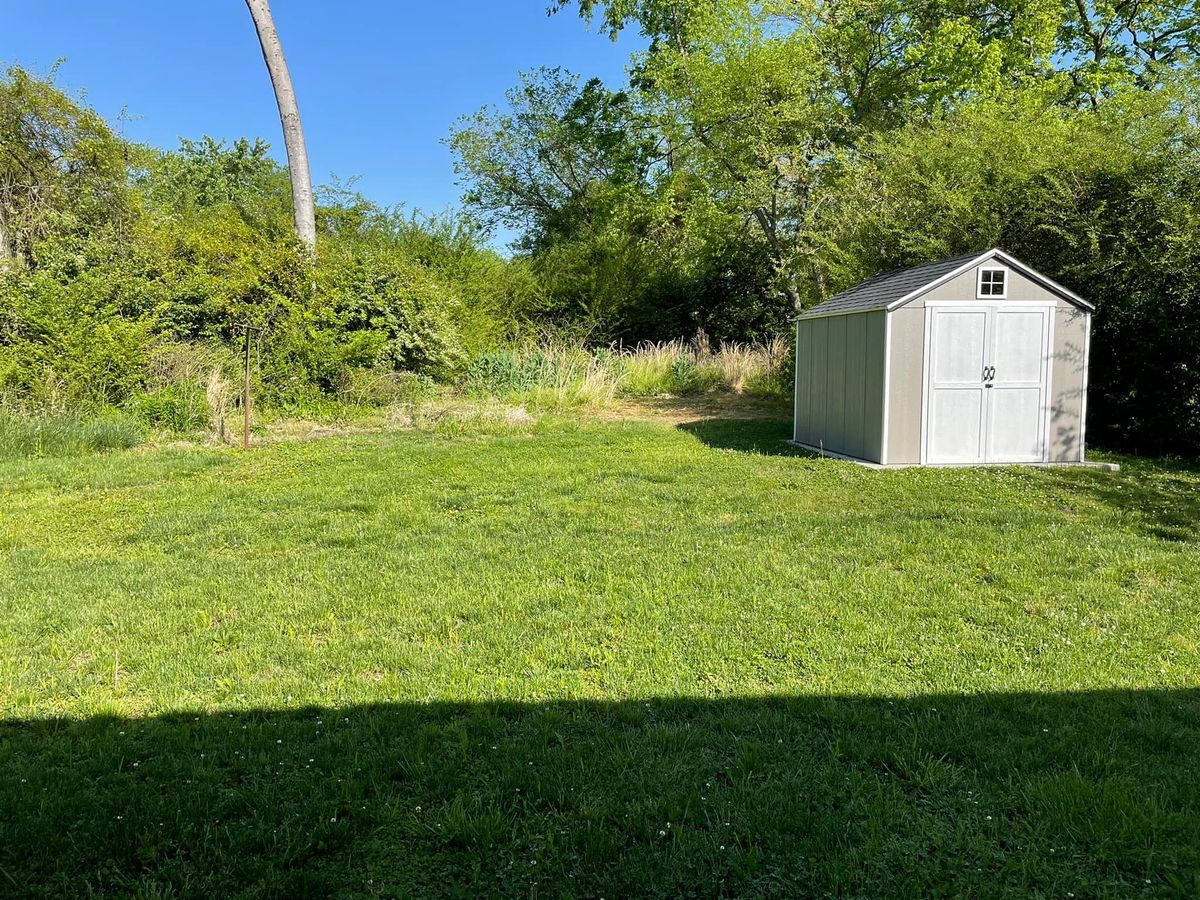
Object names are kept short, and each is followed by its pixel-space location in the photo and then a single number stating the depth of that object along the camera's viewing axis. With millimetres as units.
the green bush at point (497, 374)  15156
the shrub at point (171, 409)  11094
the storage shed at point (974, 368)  8789
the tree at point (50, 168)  13898
